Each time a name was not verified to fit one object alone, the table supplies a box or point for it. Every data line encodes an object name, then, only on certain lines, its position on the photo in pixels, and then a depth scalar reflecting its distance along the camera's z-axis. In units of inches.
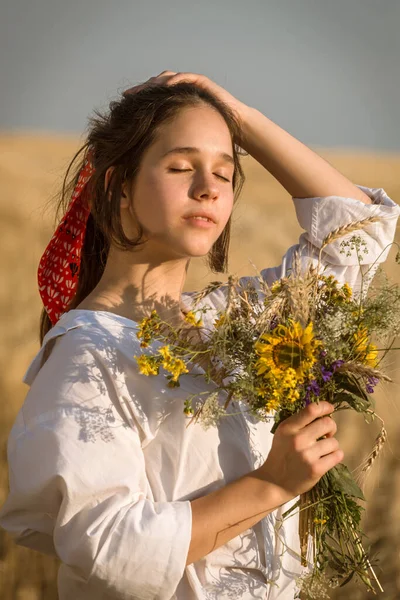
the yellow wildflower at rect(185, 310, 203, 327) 105.5
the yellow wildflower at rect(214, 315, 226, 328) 104.4
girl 101.5
